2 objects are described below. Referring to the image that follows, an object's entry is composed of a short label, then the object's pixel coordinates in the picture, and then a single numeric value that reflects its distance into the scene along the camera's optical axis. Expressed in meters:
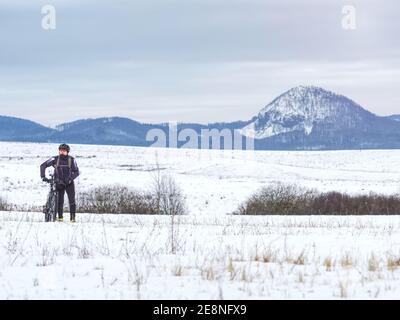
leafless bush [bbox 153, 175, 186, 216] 35.19
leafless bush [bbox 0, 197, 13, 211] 32.79
